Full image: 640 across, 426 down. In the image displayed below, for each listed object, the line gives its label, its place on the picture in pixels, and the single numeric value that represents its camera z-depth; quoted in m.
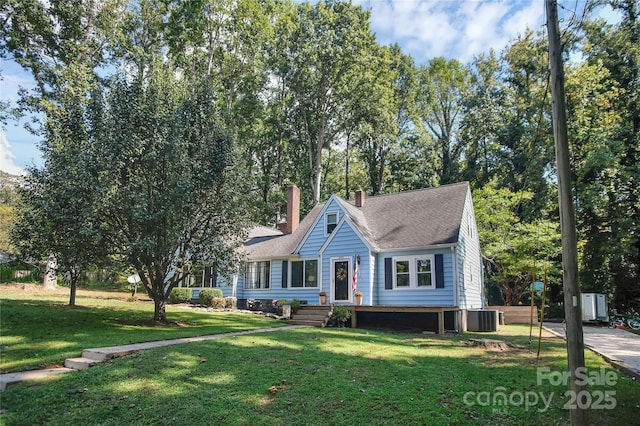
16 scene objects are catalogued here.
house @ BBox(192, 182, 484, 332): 16.12
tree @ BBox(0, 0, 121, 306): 10.65
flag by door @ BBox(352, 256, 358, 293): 17.61
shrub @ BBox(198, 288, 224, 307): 21.48
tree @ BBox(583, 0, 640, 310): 23.38
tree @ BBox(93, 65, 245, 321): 11.27
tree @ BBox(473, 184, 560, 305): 22.25
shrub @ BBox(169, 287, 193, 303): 23.12
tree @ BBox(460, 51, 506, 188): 33.41
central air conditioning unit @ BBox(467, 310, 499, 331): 15.66
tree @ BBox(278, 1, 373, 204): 30.39
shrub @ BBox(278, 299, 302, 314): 17.38
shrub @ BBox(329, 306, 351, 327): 15.50
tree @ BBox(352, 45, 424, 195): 32.66
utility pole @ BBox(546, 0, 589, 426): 4.38
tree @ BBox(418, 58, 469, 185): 38.75
